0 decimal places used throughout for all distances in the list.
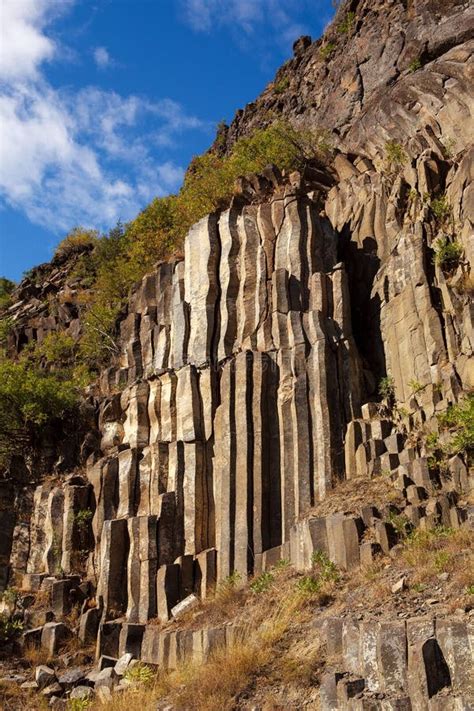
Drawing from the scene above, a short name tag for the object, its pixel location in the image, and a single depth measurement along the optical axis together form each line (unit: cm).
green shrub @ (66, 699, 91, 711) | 1292
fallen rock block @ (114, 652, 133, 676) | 1463
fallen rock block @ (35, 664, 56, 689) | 1495
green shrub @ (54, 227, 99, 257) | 4550
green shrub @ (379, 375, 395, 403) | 1925
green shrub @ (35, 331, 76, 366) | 3097
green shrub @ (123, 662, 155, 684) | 1347
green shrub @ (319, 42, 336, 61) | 4144
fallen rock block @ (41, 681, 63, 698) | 1448
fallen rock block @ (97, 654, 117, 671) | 1543
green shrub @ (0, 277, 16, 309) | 4922
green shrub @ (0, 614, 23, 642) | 1747
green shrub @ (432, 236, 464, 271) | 1998
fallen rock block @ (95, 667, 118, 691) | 1426
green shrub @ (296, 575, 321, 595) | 1369
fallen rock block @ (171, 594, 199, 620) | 1634
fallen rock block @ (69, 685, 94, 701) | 1382
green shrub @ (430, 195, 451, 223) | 2136
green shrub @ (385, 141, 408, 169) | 2495
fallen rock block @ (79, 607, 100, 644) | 1723
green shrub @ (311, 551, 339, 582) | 1393
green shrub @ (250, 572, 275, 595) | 1519
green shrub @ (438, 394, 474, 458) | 1509
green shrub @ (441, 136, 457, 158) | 2366
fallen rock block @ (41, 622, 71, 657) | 1694
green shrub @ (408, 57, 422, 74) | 3111
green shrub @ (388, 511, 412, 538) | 1396
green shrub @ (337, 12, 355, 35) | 3981
